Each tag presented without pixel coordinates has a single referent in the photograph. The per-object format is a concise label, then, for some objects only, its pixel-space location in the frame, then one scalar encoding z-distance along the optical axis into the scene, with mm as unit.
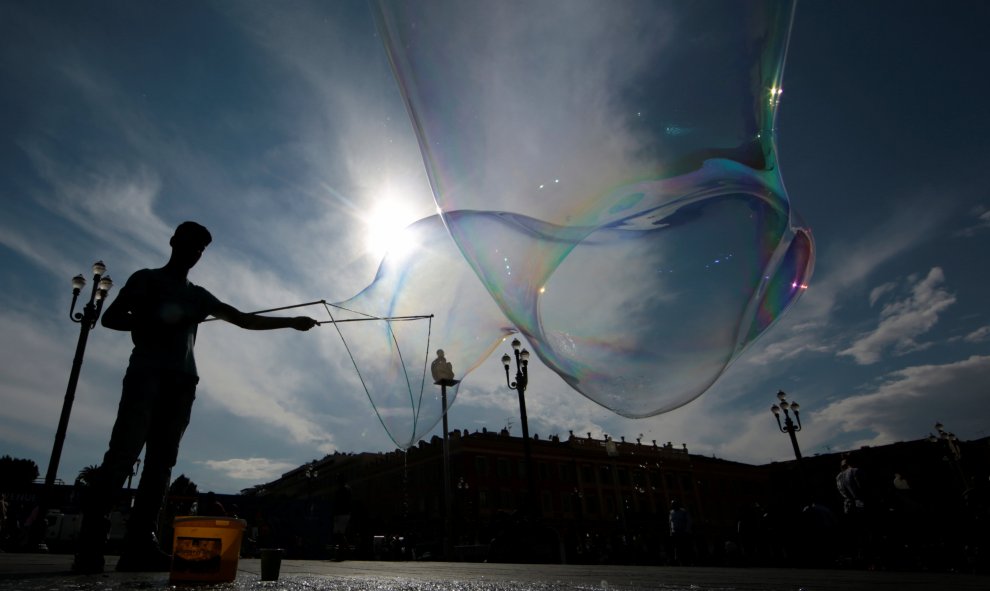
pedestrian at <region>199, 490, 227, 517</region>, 7672
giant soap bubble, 4043
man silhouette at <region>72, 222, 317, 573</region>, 2660
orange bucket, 1948
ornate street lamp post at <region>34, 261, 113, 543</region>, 11672
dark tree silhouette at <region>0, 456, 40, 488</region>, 52812
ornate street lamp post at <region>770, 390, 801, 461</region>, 21969
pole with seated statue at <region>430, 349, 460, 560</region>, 6395
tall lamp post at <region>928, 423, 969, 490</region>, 22766
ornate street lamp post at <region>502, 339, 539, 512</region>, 15972
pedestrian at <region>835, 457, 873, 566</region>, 7781
